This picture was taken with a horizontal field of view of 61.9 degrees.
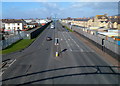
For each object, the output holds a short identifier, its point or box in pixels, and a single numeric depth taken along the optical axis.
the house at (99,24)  61.05
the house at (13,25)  52.12
